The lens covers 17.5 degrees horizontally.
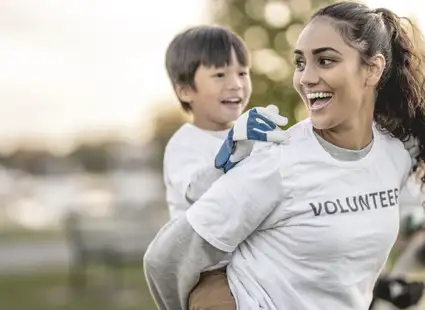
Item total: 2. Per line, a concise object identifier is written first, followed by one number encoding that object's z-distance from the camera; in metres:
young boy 5.03
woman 3.72
